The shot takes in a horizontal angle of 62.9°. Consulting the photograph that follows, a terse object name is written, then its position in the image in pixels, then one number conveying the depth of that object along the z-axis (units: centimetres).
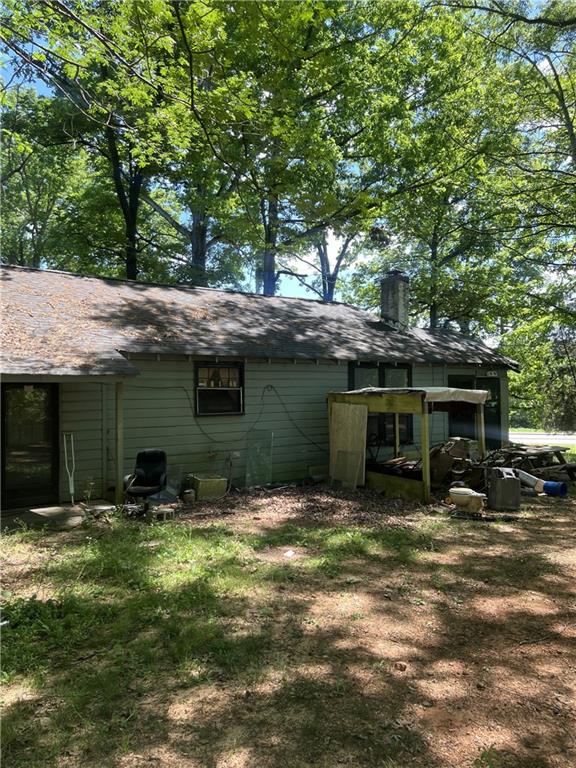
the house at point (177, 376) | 767
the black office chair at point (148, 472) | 787
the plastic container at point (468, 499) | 768
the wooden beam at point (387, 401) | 846
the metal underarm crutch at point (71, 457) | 786
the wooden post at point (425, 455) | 834
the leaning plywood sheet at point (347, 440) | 974
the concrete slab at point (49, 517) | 674
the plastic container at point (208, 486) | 874
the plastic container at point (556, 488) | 926
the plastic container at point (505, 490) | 800
